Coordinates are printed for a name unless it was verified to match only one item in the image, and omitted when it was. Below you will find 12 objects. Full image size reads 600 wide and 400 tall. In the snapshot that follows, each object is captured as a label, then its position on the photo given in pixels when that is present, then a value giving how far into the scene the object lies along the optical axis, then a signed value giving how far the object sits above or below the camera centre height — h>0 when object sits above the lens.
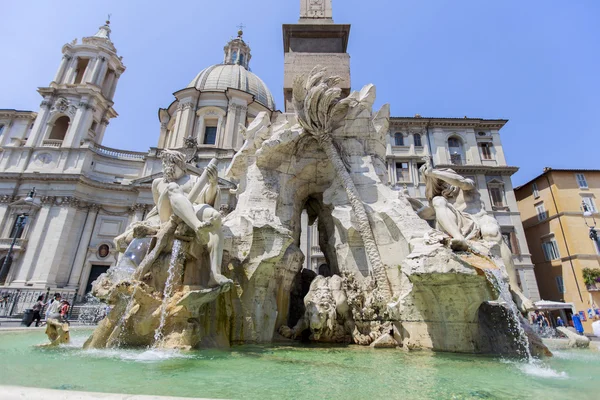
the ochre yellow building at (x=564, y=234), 23.19 +6.76
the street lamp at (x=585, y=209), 24.11 +8.22
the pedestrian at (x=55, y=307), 9.36 +0.02
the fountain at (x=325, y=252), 4.82 +1.02
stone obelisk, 9.45 +8.04
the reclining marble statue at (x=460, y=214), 5.43 +1.99
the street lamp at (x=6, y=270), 17.87 +2.76
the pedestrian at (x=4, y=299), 17.00 +0.34
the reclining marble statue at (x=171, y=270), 4.77 +0.65
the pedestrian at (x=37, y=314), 11.46 -0.24
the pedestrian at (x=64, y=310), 12.11 -0.08
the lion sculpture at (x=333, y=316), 6.02 +0.01
